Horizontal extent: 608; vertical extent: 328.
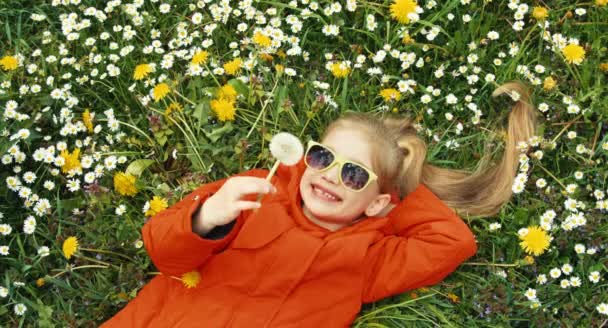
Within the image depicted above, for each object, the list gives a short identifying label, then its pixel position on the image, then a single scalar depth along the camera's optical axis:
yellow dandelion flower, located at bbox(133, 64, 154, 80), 3.58
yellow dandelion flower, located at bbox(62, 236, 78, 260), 3.13
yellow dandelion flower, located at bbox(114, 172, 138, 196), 3.38
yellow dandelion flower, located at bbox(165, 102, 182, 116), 3.51
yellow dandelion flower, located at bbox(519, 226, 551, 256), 3.09
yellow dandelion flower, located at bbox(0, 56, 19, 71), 3.65
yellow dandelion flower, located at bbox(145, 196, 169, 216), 3.28
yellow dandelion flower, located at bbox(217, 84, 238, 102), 3.48
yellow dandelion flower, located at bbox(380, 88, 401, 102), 3.54
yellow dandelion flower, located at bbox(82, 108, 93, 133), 3.56
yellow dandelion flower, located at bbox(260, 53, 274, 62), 3.62
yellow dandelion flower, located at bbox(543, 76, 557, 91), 3.49
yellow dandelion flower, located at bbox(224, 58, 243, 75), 3.54
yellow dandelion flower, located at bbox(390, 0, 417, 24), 3.66
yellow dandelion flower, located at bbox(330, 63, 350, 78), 3.55
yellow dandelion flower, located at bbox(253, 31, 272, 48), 3.59
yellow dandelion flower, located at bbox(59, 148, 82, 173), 3.43
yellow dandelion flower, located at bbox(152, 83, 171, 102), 3.47
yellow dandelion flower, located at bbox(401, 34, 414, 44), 3.65
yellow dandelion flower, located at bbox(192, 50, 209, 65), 3.59
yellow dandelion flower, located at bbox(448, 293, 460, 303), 3.10
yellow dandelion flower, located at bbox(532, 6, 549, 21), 3.65
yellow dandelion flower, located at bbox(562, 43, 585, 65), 3.53
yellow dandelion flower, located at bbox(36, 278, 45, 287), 3.16
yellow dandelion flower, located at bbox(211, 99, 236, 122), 3.44
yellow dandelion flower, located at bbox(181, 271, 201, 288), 2.85
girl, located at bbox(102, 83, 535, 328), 2.78
